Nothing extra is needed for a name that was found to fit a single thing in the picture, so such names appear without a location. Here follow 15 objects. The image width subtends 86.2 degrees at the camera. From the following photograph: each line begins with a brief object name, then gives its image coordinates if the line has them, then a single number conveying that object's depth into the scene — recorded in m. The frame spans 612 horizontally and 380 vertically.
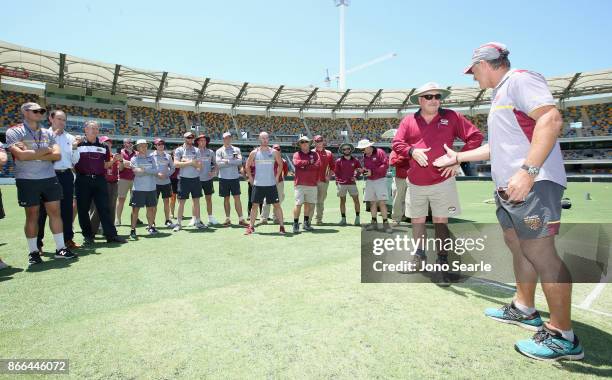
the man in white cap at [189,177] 7.64
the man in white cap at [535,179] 2.02
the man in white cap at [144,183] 6.96
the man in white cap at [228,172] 8.13
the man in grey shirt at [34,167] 4.50
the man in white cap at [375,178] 7.57
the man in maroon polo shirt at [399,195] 7.48
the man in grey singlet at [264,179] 7.18
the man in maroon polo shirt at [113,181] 7.34
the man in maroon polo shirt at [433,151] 3.70
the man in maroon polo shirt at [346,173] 8.30
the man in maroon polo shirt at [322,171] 8.08
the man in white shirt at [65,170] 5.31
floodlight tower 79.50
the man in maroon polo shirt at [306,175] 7.46
